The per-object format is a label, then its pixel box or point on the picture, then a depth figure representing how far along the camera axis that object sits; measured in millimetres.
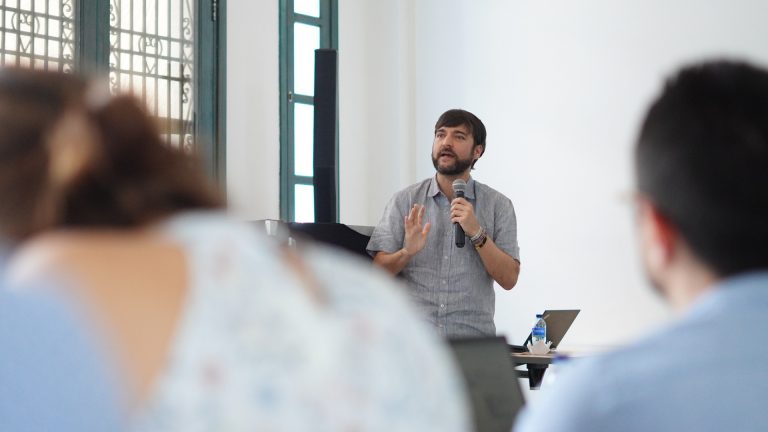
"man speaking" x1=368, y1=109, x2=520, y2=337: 3721
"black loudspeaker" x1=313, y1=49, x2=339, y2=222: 5613
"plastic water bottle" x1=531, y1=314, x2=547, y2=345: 4453
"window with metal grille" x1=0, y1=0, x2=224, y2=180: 5465
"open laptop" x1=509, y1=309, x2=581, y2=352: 4473
